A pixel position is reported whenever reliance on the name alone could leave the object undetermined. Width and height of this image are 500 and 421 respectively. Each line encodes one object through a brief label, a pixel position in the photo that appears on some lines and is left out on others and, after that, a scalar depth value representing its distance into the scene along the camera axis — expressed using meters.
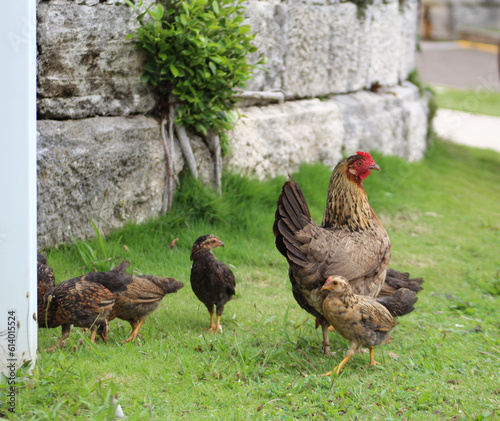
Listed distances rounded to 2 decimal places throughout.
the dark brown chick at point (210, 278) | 4.07
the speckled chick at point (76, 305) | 3.41
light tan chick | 3.54
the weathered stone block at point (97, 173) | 4.65
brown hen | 3.74
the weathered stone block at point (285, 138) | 6.36
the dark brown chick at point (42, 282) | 3.41
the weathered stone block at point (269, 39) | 6.31
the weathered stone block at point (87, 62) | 4.64
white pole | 2.77
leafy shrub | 5.04
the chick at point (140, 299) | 3.70
